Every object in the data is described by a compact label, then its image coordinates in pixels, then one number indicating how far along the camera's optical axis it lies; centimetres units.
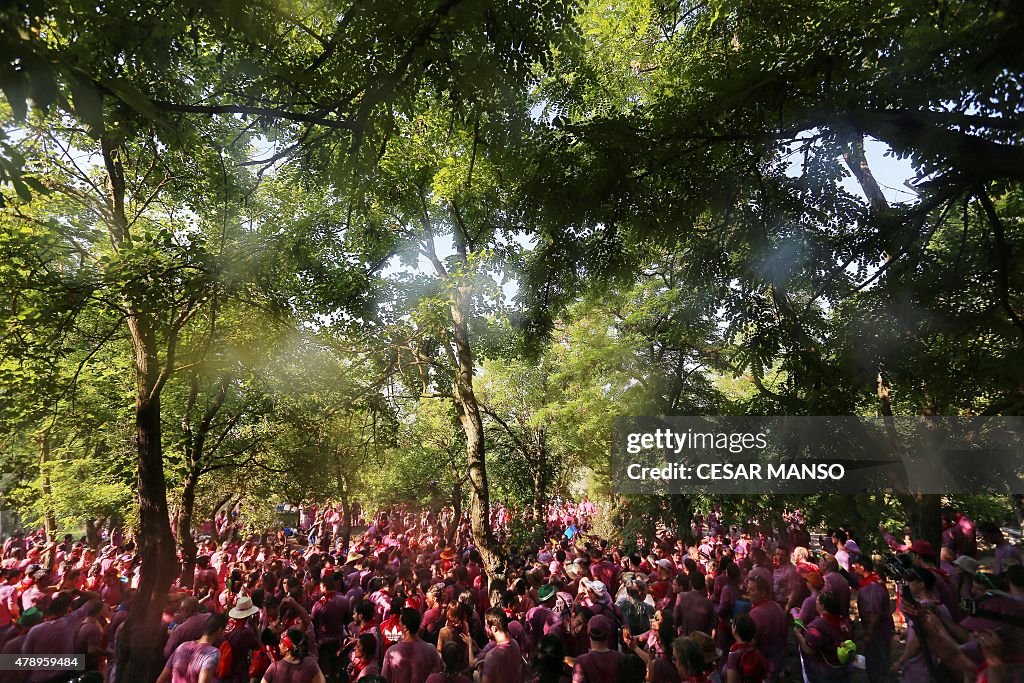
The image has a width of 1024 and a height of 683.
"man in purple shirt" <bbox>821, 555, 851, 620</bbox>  703
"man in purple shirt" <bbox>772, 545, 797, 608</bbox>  893
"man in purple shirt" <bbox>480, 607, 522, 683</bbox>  514
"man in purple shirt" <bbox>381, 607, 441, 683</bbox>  524
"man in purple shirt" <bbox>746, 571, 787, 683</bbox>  635
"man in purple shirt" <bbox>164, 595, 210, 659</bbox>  596
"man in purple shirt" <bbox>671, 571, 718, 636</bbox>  710
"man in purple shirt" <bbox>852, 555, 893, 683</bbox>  671
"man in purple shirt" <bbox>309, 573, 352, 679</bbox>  803
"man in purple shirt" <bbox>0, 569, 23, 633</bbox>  830
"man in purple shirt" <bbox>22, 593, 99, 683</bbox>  606
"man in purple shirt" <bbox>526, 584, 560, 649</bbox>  697
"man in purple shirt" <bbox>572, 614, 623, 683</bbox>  499
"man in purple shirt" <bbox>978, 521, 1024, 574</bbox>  853
